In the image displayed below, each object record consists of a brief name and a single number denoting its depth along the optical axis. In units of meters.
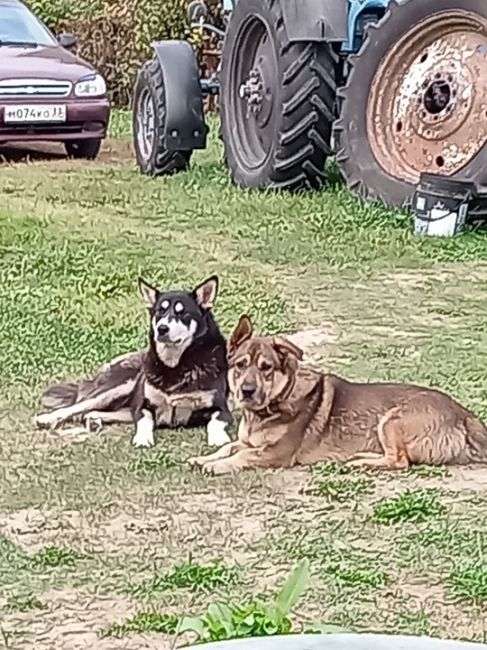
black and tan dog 5.36
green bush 18.78
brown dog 4.96
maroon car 13.61
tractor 9.48
